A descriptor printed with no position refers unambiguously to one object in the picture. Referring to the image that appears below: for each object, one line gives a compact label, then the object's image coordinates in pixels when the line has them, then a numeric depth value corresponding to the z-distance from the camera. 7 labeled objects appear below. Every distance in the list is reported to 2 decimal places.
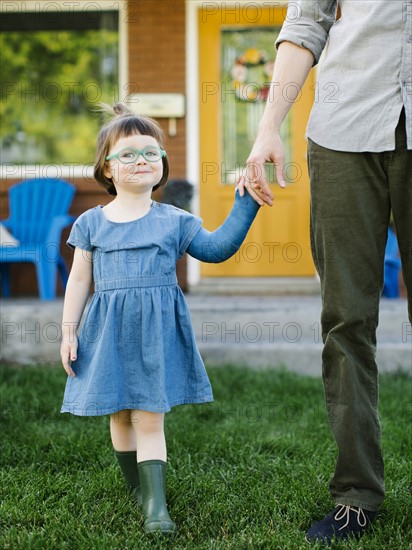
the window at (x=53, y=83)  6.96
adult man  2.02
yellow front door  6.77
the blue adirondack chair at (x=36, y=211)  6.54
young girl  2.29
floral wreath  6.82
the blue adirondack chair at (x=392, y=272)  6.14
